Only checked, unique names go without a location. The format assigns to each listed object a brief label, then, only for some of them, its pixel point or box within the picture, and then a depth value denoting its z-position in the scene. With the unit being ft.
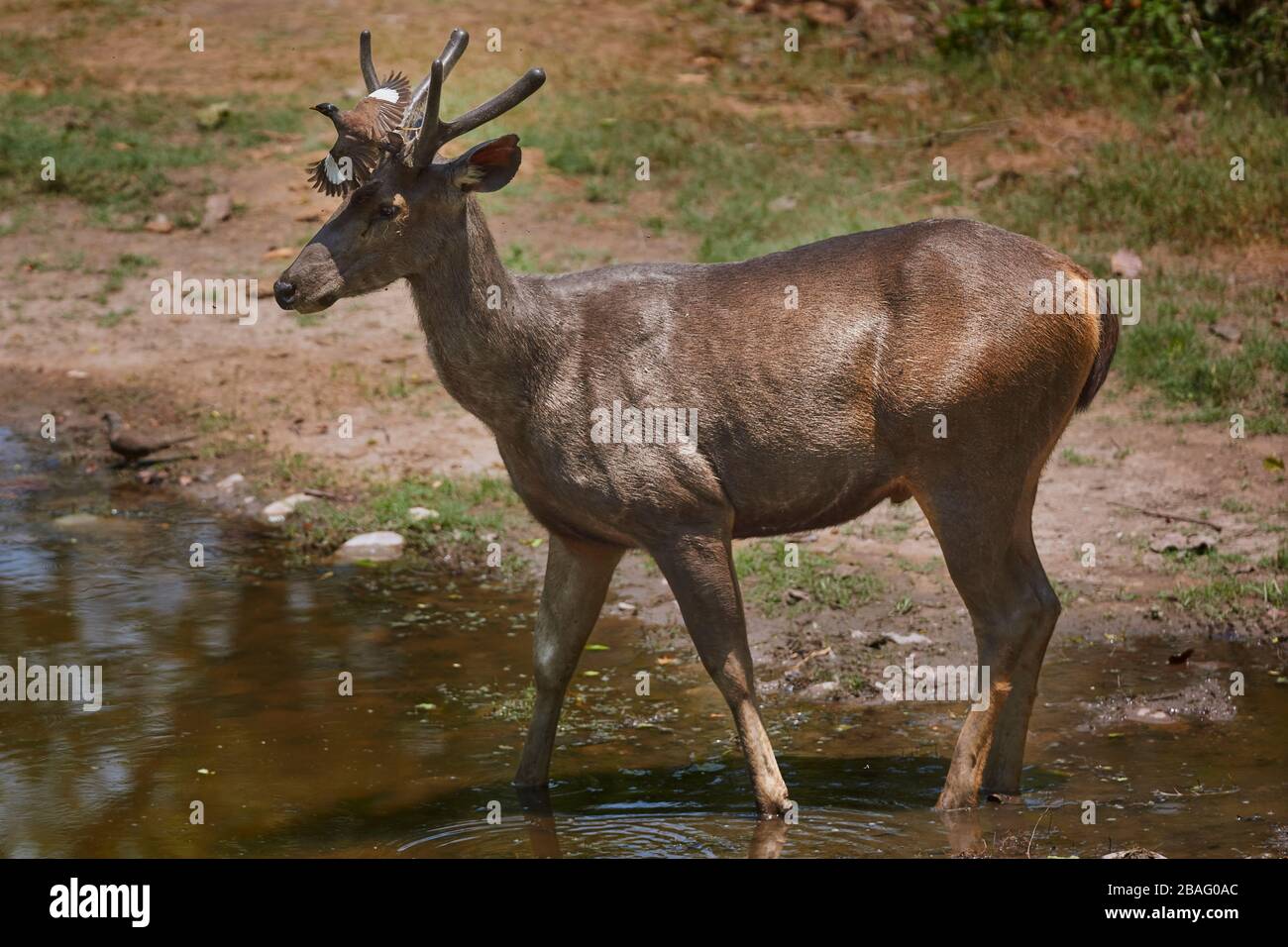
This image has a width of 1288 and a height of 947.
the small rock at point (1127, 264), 40.32
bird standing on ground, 37.01
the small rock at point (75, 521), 34.40
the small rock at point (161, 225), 45.91
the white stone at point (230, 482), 36.06
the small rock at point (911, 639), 27.96
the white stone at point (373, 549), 33.09
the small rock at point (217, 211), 46.09
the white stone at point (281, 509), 34.58
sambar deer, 21.62
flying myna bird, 20.76
